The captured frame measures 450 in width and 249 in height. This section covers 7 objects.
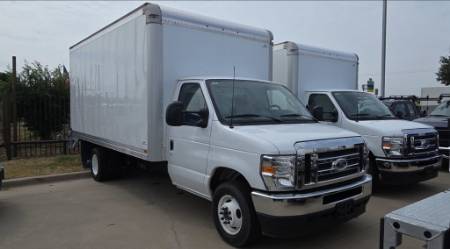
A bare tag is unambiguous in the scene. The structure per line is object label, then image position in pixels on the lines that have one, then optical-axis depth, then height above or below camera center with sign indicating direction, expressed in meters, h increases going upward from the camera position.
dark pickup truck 9.41 -0.33
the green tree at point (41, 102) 13.12 +0.11
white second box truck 7.08 -0.09
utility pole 15.81 +2.26
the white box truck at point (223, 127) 4.27 -0.28
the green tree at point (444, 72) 32.81 +3.20
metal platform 2.28 -0.71
